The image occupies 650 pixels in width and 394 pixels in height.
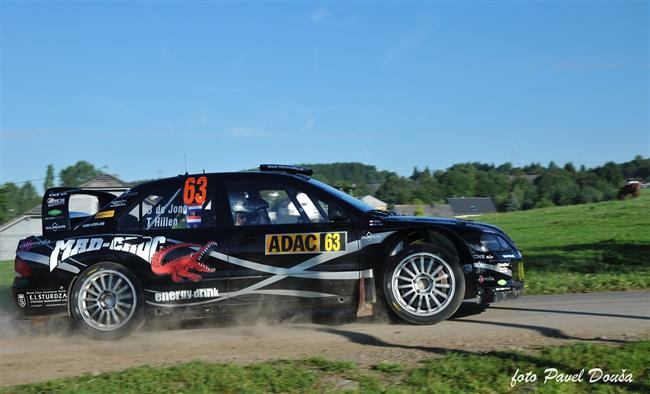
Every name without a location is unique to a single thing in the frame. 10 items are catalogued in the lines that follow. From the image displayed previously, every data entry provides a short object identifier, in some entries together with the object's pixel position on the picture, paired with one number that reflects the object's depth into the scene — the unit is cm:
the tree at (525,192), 5988
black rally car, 656
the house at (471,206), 5944
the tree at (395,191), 5553
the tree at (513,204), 6175
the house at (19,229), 4641
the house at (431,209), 4566
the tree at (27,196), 7646
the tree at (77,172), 6838
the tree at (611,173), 5809
